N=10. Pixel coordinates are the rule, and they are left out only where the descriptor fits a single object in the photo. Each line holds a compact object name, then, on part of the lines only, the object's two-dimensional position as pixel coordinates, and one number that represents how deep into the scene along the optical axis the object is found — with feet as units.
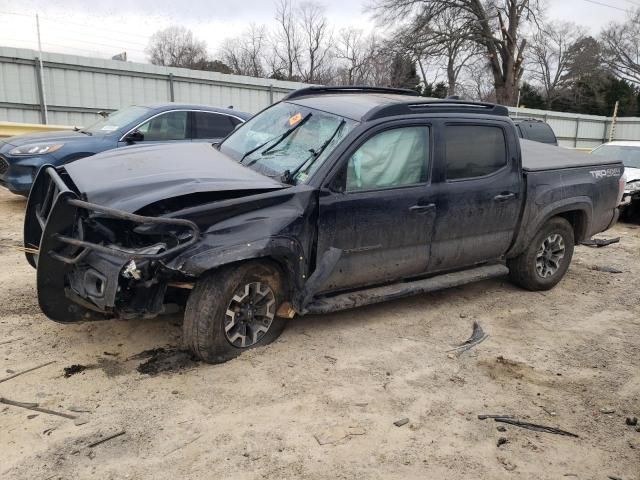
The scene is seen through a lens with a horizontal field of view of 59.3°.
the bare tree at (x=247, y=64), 151.94
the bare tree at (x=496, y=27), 105.29
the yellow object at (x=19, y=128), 36.42
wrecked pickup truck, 12.04
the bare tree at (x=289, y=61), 146.20
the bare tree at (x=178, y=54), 165.82
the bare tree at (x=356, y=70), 124.83
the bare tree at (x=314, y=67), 144.56
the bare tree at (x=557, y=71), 158.92
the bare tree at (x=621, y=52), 158.92
